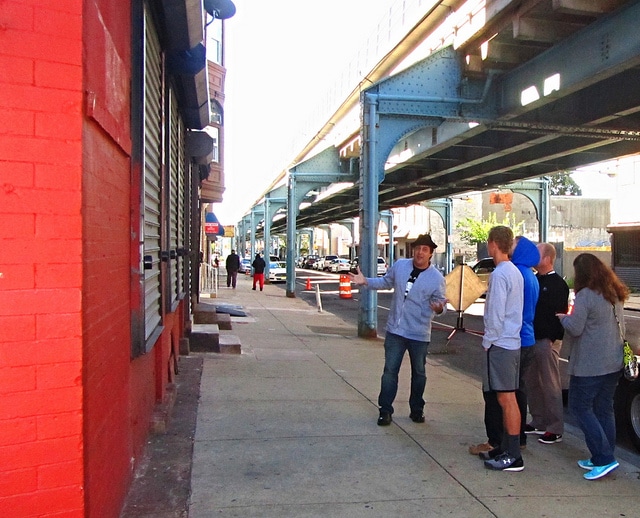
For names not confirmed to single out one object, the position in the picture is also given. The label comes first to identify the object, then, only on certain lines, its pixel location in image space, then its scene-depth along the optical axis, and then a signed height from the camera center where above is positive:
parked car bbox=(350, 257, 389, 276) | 50.89 -1.26
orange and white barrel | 25.56 -1.57
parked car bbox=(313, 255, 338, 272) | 67.19 -1.35
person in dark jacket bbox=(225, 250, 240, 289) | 29.70 -0.66
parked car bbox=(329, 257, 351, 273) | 62.11 -1.39
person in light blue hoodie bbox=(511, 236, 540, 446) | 5.17 -0.35
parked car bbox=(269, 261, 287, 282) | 40.59 -1.47
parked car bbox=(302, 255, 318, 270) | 75.19 -1.30
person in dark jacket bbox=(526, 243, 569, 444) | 5.60 -0.81
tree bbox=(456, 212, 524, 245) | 51.78 +2.12
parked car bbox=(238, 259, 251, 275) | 53.17 -1.39
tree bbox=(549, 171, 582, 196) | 74.62 +7.82
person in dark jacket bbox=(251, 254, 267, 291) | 29.34 -0.78
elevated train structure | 10.51 +3.26
